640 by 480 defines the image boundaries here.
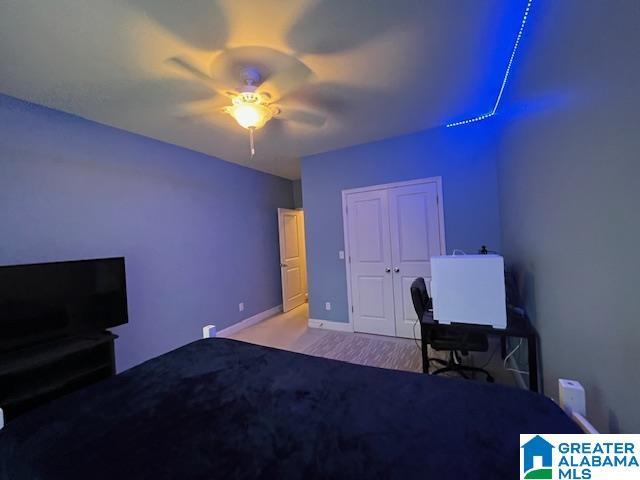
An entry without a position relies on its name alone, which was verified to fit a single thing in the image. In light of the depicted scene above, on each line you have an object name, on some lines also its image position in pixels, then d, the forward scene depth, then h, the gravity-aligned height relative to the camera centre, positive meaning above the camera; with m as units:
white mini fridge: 1.79 -0.40
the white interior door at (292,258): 4.99 -0.31
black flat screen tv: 1.86 -0.36
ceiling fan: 1.79 +1.26
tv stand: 1.69 -0.81
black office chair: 2.18 -0.89
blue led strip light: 1.60 +1.28
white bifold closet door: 3.35 -0.17
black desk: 1.73 -0.69
